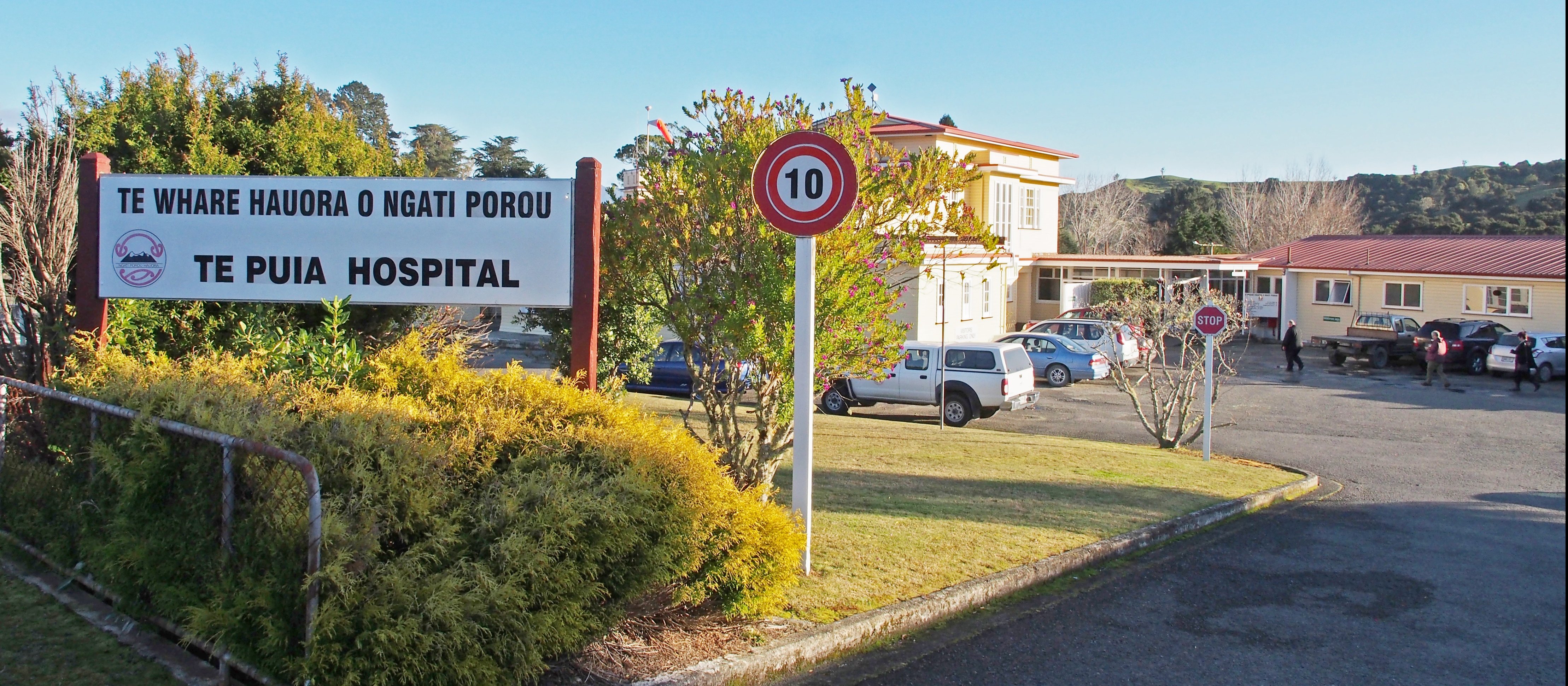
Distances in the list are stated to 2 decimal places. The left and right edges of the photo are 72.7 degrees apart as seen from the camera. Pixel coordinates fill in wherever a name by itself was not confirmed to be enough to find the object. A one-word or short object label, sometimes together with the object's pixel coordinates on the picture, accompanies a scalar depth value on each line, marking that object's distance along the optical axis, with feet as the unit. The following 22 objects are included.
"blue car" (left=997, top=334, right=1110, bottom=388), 88.43
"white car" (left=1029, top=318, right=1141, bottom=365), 90.89
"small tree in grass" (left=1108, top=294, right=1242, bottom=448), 53.93
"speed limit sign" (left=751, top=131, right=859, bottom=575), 21.44
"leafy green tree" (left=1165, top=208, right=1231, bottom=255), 195.72
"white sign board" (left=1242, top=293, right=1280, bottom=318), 135.85
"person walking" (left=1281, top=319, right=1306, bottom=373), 98.53
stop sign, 49.52
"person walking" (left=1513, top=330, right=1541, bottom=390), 89.86
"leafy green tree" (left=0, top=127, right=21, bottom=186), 31.96
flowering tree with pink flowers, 24.91
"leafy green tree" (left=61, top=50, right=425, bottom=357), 28.19
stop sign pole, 49.32
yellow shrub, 14.14
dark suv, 101.55
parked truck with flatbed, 105.70
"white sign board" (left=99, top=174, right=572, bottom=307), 24.14
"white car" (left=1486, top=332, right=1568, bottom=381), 95.76
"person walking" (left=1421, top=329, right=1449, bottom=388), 90.74
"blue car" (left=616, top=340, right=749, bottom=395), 75.46
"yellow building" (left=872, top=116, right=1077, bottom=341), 96.99
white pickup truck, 63.93
